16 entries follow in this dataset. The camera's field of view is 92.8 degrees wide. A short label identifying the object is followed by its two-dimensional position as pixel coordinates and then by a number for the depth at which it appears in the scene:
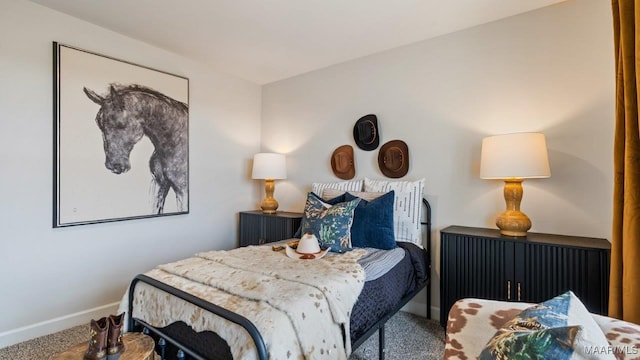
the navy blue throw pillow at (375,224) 2.35
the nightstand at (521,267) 1.87
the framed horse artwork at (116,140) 2.44
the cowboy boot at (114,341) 1.33
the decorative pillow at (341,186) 3.02
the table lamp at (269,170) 3.54
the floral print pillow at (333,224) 2.30
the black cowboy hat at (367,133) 3.07
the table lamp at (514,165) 2.06
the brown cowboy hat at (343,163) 3.26
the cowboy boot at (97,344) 1.29
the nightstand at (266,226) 3.23
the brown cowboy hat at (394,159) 2.91
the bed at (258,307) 1.25
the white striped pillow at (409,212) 2.63
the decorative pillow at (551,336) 0.69
